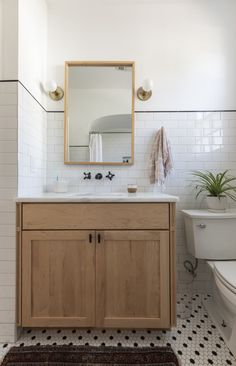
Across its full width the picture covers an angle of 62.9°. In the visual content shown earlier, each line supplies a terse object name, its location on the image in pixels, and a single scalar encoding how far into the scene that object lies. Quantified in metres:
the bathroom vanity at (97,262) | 1.21
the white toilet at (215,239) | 1.47
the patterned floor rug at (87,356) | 1.10
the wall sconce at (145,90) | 1.64
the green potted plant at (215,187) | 1.55
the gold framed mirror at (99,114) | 1.73
